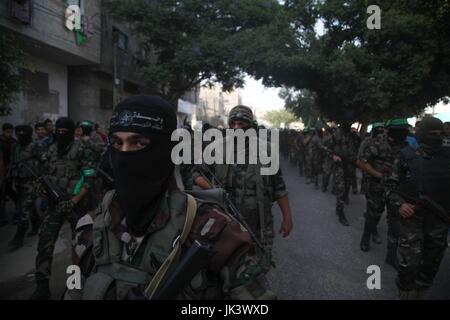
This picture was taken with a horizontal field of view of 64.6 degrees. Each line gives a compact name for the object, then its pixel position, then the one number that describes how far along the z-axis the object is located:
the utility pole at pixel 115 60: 15.67
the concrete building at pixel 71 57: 10.20
